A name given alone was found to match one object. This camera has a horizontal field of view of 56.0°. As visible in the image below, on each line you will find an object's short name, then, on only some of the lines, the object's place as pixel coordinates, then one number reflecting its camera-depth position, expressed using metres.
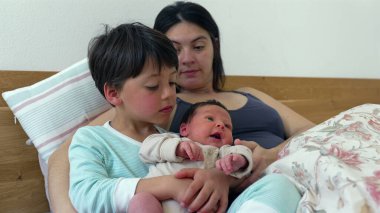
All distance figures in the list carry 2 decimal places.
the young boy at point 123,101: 0.84
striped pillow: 1.08
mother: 1.27
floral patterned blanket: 0.62
